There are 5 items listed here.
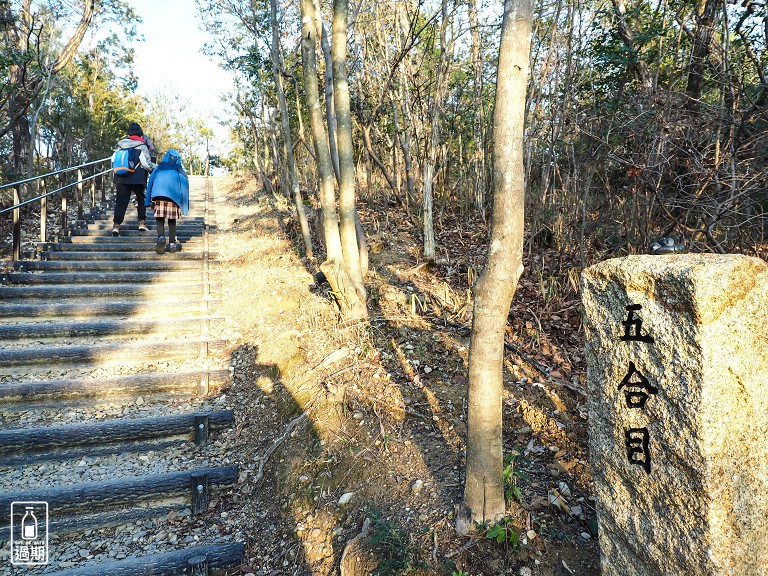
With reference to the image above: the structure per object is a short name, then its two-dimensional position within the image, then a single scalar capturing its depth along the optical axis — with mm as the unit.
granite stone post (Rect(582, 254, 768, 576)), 1698
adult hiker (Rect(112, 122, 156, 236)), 7926
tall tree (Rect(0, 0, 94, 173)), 9844
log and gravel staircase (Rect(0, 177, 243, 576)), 3408
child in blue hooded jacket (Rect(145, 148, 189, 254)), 7250
